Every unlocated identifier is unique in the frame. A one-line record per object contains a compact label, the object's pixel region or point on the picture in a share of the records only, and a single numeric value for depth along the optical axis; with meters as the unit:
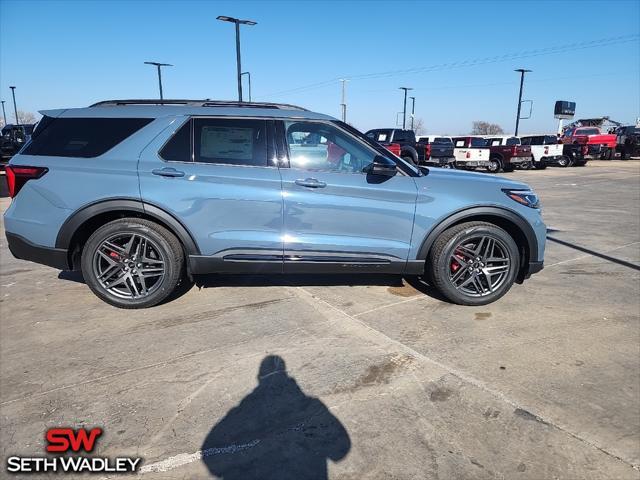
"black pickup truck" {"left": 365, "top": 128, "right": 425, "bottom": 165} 19.58
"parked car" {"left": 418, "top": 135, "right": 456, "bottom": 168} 20.94
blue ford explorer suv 3.76
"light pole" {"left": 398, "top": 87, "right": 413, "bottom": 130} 55.58
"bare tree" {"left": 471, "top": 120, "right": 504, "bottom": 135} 103.12
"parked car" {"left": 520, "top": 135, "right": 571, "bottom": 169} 24.78
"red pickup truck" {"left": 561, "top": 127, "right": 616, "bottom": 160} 29.44
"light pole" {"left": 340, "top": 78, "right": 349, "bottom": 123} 36.91
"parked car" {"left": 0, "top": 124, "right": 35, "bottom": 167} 18.06
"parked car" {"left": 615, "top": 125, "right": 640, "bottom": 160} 31.39
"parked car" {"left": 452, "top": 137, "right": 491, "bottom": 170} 22.02
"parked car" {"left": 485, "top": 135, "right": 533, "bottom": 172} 22.59
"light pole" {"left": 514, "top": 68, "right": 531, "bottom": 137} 39.69
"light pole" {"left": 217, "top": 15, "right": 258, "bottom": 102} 20.87
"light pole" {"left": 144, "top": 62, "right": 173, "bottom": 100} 32.65
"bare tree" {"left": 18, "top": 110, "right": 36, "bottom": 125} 103.80
